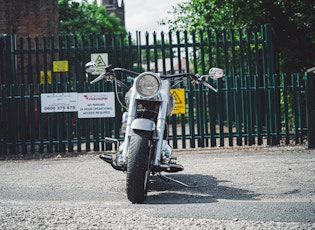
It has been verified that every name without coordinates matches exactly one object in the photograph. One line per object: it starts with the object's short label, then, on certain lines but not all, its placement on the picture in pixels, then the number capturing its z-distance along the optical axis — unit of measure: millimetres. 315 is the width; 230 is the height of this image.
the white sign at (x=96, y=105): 10898
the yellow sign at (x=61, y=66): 11539
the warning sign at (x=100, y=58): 11312
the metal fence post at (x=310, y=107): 10555
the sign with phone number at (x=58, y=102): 10930
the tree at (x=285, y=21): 15824
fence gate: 10938
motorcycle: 5207
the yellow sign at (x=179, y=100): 10609
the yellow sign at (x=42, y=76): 17267
